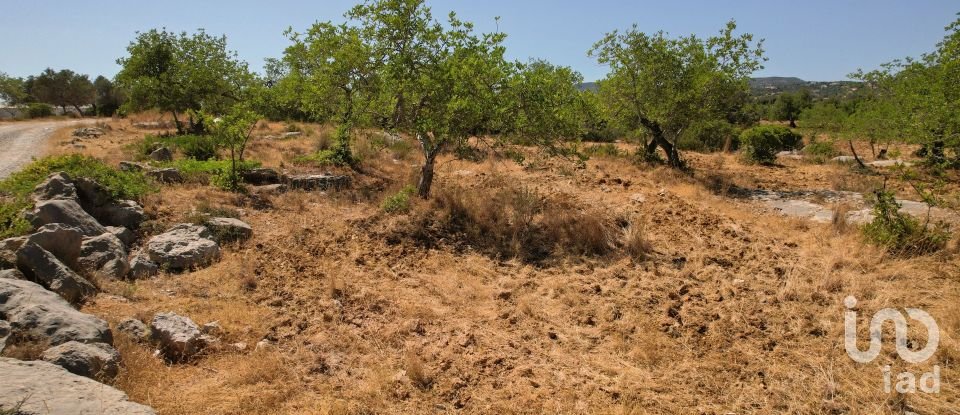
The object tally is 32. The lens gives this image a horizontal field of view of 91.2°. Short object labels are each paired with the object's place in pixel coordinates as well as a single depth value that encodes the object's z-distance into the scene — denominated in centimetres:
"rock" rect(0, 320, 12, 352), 401
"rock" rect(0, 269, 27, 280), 507
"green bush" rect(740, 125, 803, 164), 1797
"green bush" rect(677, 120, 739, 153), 2236
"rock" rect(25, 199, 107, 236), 662
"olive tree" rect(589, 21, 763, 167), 1384
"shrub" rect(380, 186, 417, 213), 1000
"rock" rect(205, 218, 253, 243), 807
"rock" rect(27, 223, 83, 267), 596
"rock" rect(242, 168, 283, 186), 1171
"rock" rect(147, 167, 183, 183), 1060
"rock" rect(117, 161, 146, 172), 1058
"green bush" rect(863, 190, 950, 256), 739
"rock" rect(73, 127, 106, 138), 1912
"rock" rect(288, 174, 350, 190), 1179
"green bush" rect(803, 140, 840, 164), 1925
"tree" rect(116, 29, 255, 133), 1836
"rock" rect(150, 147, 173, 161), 1316
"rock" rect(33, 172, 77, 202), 750
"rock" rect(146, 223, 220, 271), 698
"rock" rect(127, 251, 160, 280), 657
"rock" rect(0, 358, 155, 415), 309
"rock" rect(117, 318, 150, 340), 509
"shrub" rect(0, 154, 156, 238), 779
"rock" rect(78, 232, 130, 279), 633
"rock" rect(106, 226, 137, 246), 736
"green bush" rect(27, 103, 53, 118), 3209
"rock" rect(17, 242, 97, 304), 542
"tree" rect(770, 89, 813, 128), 4222
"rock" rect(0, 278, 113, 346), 429
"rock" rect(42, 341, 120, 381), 396
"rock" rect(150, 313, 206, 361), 494
